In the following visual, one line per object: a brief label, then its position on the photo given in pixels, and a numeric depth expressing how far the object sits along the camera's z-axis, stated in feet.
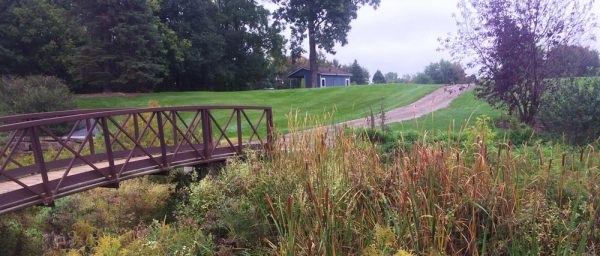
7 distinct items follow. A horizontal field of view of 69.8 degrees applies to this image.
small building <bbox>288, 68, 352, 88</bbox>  160.49
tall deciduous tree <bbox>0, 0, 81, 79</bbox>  85.40
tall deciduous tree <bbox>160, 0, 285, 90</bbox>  104.84
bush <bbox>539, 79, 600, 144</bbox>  28.53
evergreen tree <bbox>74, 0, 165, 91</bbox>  77.82
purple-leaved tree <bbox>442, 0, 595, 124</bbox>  38.17
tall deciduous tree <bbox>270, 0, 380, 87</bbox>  111.34
